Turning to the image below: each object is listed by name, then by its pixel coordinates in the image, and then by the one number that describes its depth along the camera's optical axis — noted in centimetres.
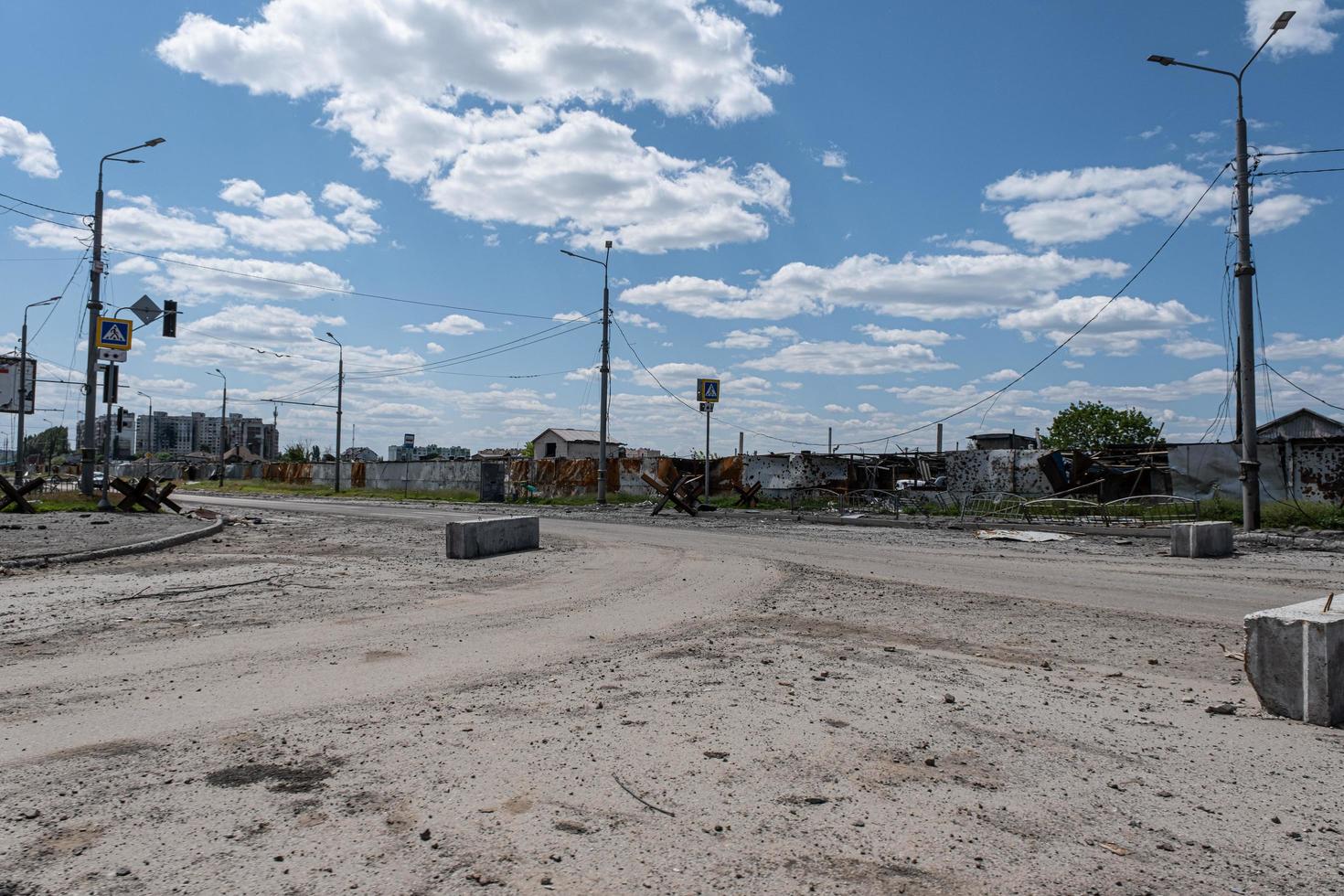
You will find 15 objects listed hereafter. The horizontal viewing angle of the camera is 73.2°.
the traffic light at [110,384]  2383
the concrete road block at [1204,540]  1583
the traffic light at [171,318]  2588
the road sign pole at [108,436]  2372
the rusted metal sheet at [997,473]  2906
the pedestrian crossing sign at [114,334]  2355
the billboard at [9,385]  4247
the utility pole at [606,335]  3834
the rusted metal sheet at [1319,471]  2270
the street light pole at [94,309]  2400
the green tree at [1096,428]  7300
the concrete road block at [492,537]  1543
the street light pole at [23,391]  4038
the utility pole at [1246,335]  1800
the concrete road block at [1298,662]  549
